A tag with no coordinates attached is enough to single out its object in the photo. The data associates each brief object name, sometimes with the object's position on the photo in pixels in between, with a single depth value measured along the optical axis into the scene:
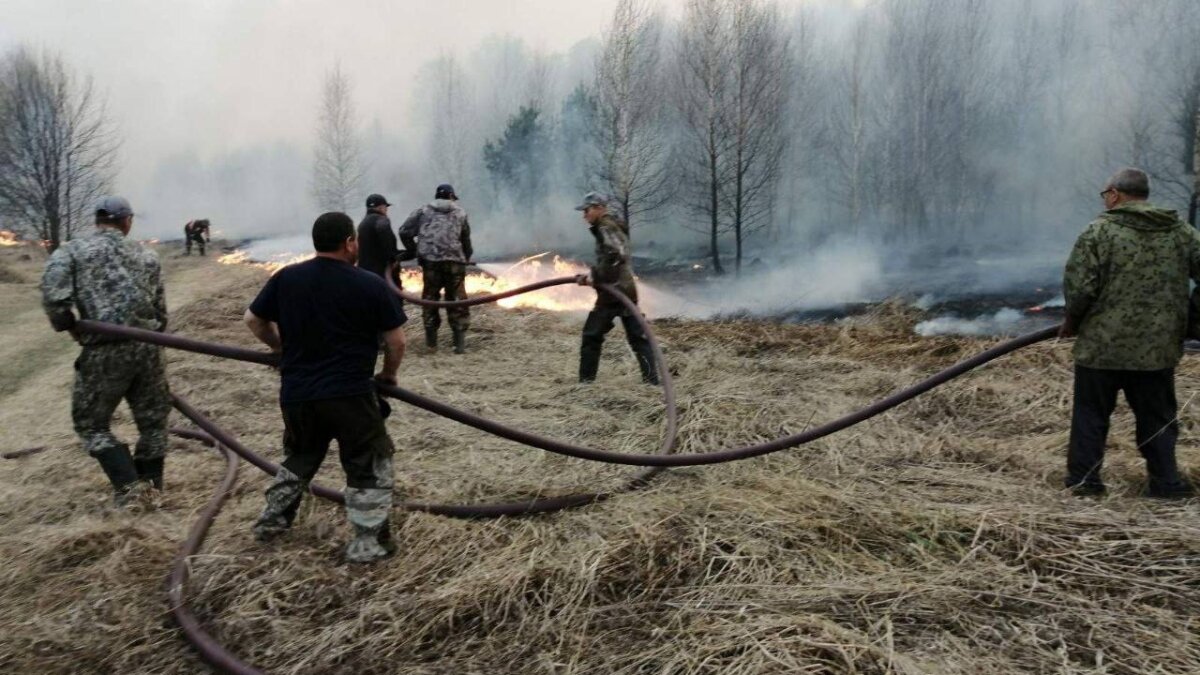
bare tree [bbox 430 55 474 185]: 40.19
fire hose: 3.53
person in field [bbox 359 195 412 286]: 8.25
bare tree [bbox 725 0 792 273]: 26.06
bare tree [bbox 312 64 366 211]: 37.97
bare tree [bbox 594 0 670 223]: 26.81
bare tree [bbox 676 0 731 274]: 26.02
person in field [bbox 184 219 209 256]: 30.06
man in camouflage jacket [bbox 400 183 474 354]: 8.94
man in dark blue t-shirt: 3.26
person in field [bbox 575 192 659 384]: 6.69
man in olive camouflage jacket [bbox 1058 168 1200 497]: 3.81
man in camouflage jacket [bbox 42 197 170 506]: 4.21
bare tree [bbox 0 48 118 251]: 21.84
